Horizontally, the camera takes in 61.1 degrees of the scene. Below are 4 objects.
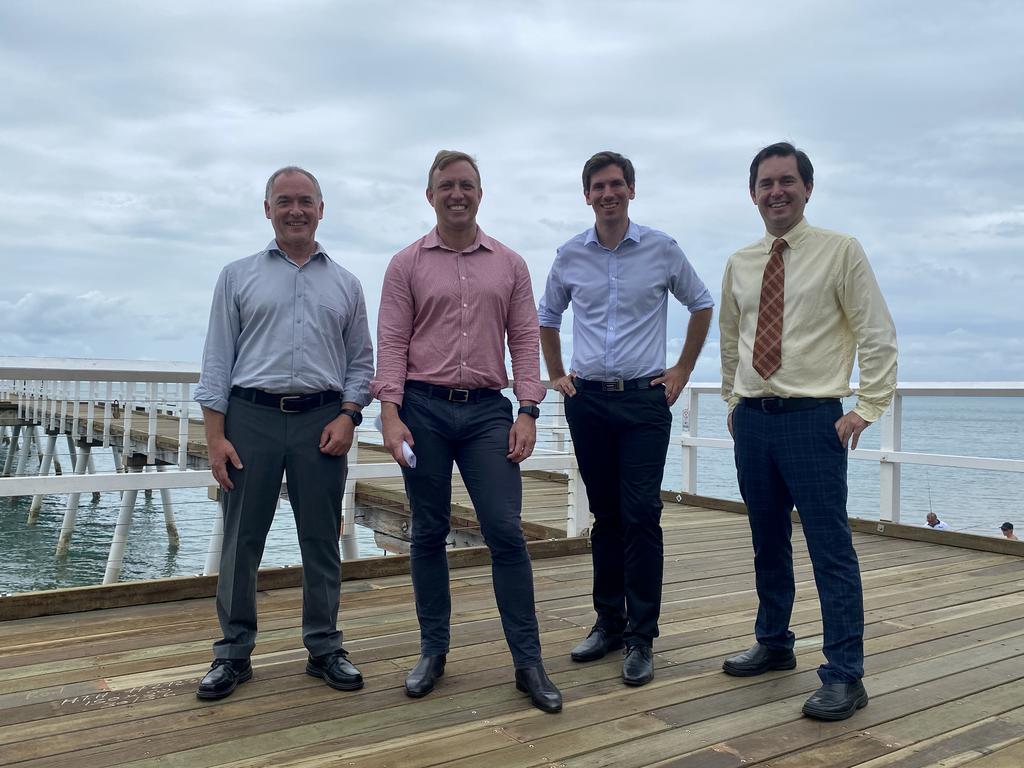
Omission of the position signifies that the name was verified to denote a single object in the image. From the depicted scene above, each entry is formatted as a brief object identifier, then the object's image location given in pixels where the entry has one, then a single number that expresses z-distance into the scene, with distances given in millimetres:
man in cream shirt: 2498
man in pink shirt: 2600
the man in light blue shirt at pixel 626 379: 2855
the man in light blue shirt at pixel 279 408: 2658
